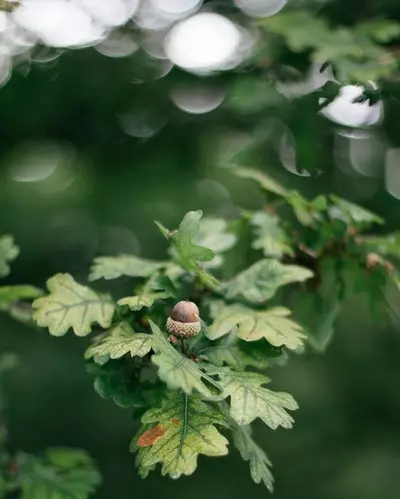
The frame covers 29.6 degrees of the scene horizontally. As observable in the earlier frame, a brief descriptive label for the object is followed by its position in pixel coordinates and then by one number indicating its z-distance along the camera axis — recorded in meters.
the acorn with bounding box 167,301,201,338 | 0.97
